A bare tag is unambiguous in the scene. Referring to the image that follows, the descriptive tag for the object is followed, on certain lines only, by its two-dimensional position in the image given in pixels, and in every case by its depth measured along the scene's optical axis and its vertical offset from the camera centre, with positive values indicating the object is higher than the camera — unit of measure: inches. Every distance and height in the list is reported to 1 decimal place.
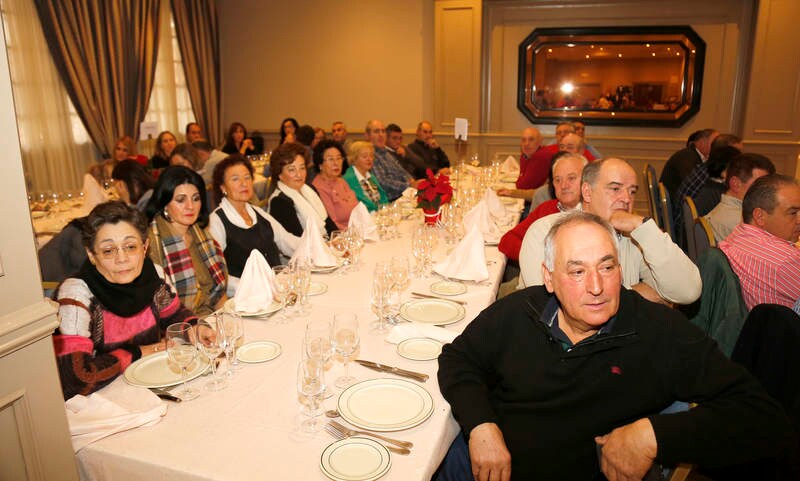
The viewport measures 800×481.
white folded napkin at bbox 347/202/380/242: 145.6 -26.6
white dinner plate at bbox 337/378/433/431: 61.2 -32.6
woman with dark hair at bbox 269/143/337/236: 160.4 -19.7
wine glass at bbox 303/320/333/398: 63.3 -25.6
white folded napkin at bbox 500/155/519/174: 287.6 -25.0
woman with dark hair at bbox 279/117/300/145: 348.2 -2.9
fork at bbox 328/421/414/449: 57.6 -32.8
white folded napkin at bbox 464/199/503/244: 148.3 -27.2
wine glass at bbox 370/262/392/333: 87.0 -26.9
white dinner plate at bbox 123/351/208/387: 69.2 -31.6
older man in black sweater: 59.9 -31.0
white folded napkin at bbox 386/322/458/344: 82.7 -31.5
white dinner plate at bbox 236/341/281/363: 76.4 -31.8
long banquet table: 54.6 -33.0
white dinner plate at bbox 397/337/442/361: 77.0 -32.3
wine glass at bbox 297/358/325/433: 61.2 -28.8
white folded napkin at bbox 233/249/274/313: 91.7 -27.4
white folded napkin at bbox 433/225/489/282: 111.6 -28.9
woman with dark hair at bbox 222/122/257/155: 346.6 -11.4
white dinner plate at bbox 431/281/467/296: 105.0 -32.1
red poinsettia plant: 148.1 -19.1
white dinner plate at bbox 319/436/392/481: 52.9 -33.0
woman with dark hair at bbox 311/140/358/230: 186.9 -20.7
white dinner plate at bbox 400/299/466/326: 90.7 -32.0
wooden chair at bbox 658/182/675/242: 174.6 -29.7
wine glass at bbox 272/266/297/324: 91.6 -27.3
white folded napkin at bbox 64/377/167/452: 59.9 -31.8
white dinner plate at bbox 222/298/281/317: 90.0 -30.3
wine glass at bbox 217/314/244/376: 70.4 -26.9
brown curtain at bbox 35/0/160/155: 261.3 +34.4
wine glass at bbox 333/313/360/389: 70.4 -27.1
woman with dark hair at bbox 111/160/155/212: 167.2 -17.3
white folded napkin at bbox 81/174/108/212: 189.9 -22.9
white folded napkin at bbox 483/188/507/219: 175.0 -27.4
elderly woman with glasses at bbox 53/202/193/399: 75.4 -25.1
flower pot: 153.9 -26.3
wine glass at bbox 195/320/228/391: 67.7 -26.6
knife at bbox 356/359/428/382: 71.3 -32.3
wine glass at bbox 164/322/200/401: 66.5 -26.6
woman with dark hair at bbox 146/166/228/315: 112.2 -23.7
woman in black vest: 130.4 -22.9
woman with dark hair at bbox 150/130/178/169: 271.3 -12.6
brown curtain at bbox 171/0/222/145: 340.8 +42.7
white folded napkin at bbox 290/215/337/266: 116.7 -27.0
